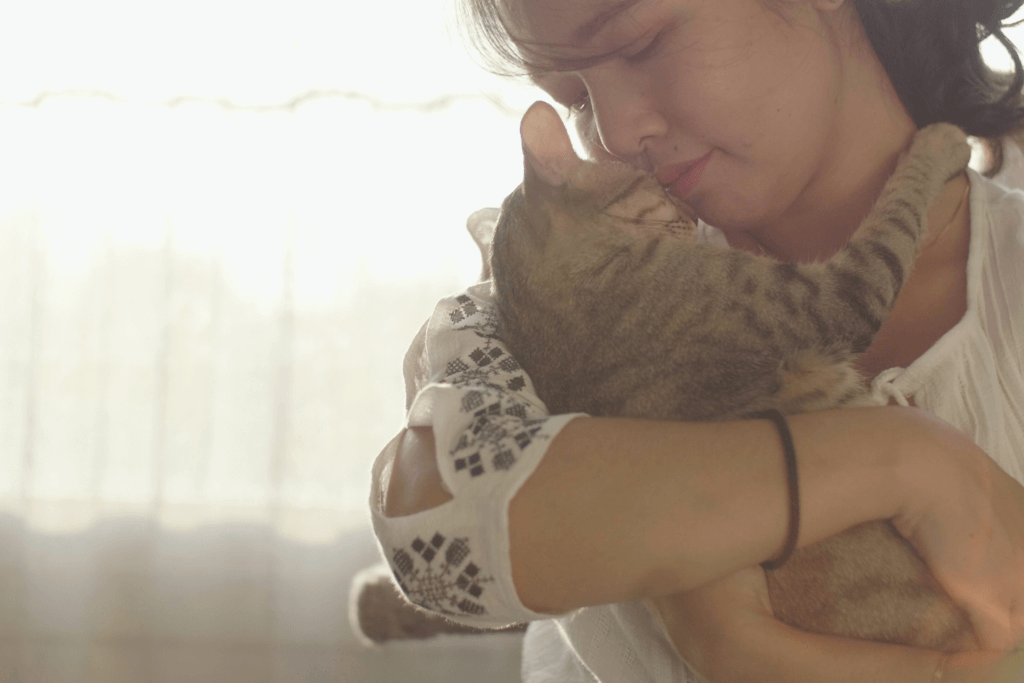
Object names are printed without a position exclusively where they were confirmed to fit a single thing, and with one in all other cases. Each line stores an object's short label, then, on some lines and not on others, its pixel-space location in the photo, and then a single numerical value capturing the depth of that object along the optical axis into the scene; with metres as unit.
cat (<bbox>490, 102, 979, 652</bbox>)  0.67
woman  0.60
